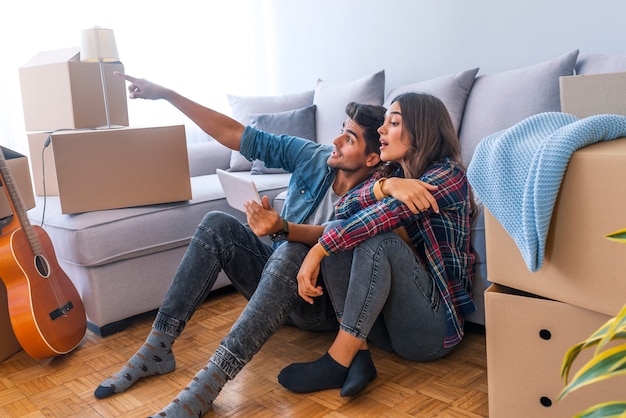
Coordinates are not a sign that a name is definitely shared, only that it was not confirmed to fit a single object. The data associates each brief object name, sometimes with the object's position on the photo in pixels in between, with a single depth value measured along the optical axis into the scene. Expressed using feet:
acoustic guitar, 5.82
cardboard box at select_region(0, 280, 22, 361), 6.29
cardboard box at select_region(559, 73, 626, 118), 3.56
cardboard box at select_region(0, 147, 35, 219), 6.61
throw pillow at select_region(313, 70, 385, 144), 8.80
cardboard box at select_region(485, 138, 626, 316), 3.12
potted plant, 1.90
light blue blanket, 3.23
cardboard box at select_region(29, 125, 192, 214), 6.55
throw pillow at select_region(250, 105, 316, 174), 9.12
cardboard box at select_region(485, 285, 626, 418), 3.52
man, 4.72
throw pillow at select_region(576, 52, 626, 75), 6.32
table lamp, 7.21
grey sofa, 6.51
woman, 4.82
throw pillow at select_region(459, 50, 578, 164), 6.77
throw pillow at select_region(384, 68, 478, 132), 7.55
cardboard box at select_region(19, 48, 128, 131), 7.21
